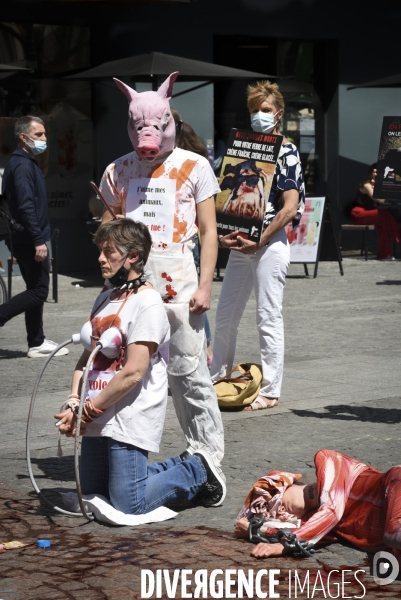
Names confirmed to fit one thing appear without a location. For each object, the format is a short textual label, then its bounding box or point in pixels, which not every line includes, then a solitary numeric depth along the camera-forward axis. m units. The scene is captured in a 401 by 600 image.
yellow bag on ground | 7.15
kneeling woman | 4.88
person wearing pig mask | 5.47
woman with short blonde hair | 7.26
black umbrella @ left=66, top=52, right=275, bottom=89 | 14.48
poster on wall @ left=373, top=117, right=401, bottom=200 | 13.92
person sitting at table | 17.50
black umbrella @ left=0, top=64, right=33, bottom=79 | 12.62
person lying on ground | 4.42
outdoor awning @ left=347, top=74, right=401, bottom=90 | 16.98
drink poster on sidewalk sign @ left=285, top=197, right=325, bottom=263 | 15.06
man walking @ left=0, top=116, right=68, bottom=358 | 9.42
